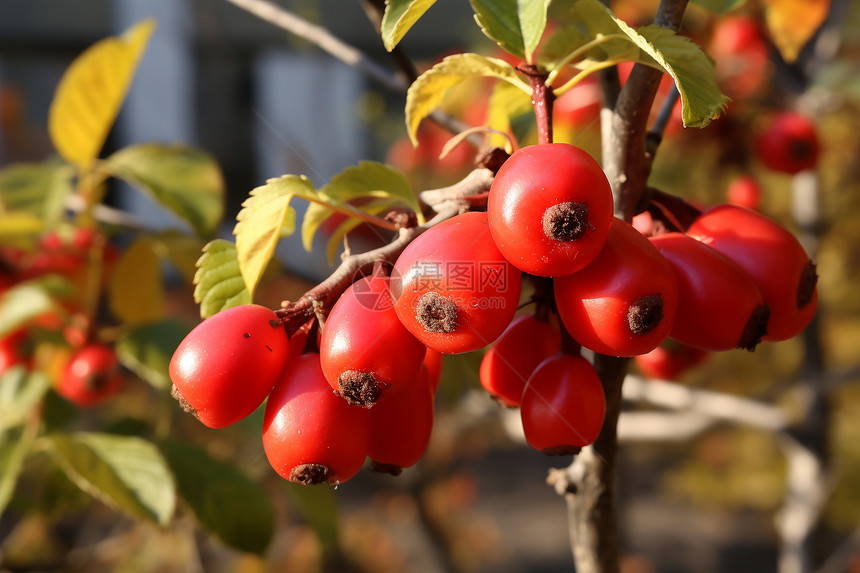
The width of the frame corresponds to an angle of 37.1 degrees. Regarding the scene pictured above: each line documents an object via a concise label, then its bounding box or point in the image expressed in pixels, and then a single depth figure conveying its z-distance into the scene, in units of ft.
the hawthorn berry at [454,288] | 0.49
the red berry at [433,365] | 0.58
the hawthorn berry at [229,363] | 0.51
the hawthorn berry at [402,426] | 0.54
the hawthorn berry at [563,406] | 0.53
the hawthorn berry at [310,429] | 0.51
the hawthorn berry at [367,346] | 0.50
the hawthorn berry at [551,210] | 0.48
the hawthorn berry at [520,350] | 0.57
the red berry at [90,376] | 0.89
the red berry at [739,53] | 1.40
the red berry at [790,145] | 1.14
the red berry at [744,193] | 1.24
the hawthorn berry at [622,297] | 0.49
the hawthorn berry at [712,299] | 0.52
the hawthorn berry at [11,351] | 0.98
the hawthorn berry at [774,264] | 0.55
